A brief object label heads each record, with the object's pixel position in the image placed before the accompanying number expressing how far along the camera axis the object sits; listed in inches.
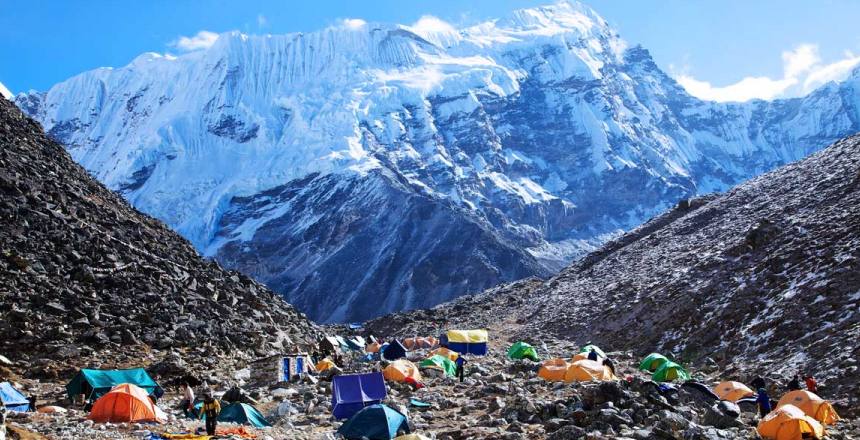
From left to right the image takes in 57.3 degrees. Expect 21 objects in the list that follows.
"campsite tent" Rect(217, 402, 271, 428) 837.2
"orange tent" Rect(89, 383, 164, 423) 817.5
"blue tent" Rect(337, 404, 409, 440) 732.7
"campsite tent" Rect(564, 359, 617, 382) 1090.7
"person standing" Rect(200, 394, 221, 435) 754.2
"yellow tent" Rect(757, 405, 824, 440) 682.8
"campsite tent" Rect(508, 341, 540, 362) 1584.6
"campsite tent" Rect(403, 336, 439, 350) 2033.7
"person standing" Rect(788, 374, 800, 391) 858.4
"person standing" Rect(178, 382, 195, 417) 925.8
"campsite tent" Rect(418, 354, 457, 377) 1325.0
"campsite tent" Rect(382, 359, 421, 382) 1132.5
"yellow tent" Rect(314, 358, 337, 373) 1385.3
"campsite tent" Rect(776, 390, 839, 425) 760.6
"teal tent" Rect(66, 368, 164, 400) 936.0
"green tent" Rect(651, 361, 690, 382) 1111.6
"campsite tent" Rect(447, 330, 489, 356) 1856.5
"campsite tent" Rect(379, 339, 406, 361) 1758.1
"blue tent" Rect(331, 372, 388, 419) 892.6
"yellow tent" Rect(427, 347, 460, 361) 1456.0
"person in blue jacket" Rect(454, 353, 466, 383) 1223.5
